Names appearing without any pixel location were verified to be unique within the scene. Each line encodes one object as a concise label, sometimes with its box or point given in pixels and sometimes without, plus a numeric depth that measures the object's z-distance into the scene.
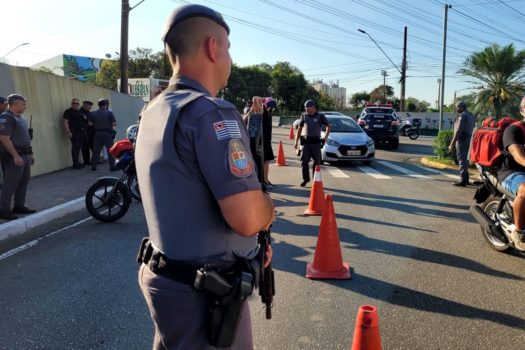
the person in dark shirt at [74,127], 12.14
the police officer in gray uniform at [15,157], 6.73
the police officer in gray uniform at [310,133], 9.64
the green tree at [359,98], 75.81
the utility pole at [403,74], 38.91
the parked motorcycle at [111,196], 6.89
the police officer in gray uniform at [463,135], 10.02
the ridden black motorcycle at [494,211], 5.01
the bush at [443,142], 13.95
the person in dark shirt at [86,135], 12.56
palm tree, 19.62
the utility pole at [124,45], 16.78
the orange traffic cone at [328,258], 4.53
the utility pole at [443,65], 16.49
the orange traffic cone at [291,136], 26.14
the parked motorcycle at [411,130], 26.79
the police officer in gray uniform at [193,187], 1.46
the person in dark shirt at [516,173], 4.61
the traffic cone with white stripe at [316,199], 7.31
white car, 13.47
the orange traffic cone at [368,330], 2.38
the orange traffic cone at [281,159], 14.23
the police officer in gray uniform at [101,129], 12.00
